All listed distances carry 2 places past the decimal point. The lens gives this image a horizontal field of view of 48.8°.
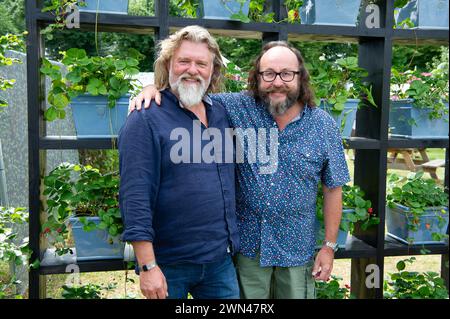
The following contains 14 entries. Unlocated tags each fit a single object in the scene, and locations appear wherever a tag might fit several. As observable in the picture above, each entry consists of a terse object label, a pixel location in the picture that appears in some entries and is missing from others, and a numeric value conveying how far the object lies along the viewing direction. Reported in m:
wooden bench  7.02
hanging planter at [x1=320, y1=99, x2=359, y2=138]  2.28
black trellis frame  2.02
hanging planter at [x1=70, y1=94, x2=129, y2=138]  2.03
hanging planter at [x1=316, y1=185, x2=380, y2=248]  2.25
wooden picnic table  6.54
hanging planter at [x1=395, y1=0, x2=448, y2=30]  2.35
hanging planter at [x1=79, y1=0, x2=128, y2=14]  2.02
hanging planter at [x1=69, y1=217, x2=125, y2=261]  2.08
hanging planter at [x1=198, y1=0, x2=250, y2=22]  2.13
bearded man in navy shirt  1.56
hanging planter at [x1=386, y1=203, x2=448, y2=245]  2.44
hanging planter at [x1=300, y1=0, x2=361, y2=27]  2.25
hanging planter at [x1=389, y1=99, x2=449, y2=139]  2.40
